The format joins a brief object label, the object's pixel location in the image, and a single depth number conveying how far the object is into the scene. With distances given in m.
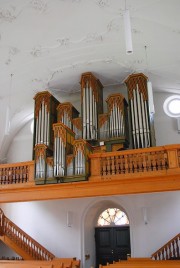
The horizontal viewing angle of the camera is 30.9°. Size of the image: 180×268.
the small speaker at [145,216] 10.98
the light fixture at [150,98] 8.38
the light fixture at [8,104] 9.62
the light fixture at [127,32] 5.82
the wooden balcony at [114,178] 8.45
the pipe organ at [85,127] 9.22
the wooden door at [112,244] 11.91
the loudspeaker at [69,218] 11.88
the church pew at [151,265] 7.02
